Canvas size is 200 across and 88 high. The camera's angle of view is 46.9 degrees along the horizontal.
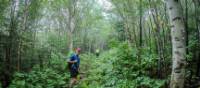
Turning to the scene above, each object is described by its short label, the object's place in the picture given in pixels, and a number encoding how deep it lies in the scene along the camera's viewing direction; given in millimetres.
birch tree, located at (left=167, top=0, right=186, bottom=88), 5086
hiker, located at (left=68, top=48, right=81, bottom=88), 10422
